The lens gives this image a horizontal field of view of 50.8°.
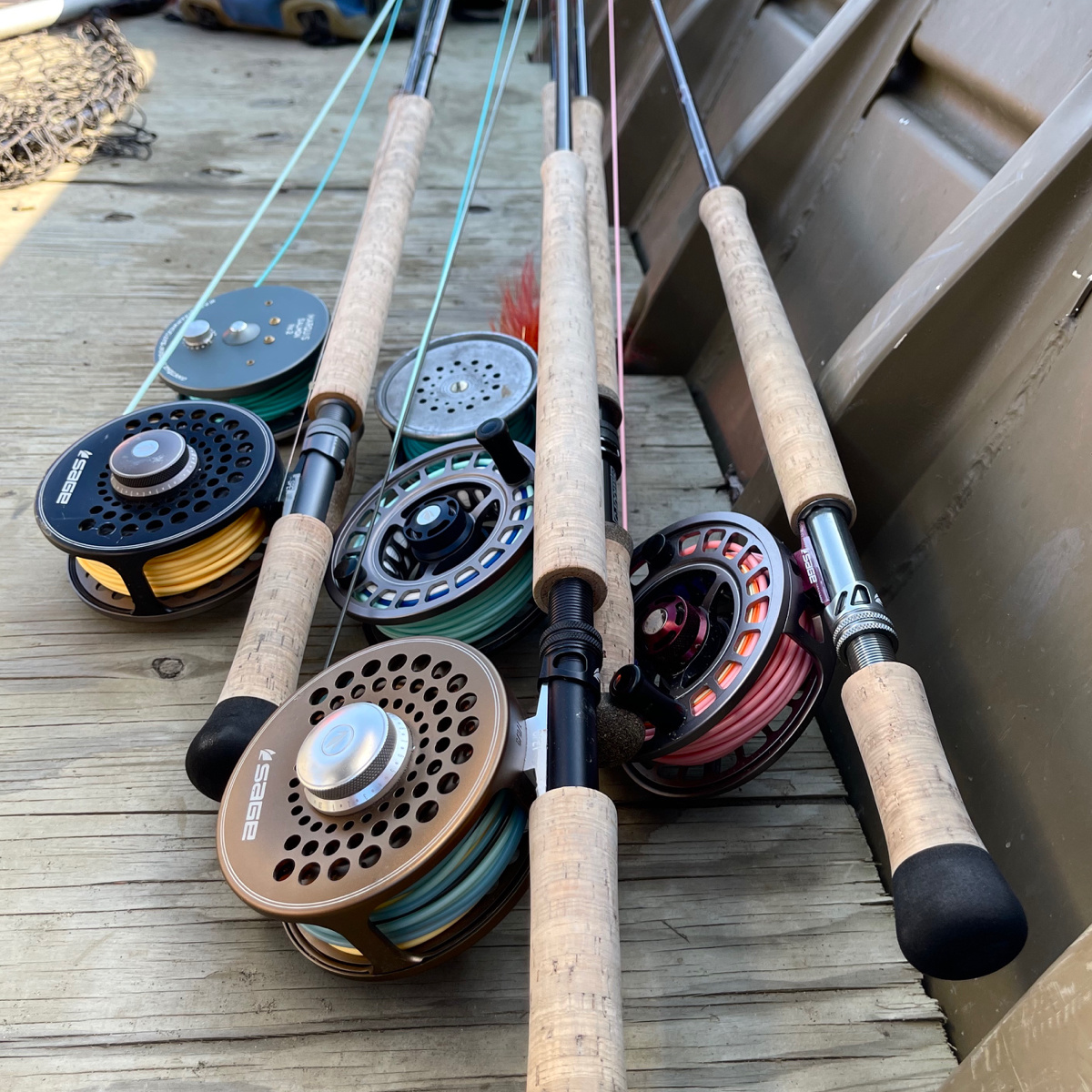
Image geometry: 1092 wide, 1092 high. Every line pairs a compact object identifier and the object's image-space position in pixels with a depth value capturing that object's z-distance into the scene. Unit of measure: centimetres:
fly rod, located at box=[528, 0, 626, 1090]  30
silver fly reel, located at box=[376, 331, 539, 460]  57
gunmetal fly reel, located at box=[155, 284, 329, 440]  60
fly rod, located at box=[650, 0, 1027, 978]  31
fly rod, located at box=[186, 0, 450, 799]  40
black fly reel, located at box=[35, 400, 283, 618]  49
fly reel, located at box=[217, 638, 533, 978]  35
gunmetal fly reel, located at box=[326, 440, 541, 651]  46
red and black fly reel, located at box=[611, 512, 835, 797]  41
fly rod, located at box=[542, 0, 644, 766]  40
